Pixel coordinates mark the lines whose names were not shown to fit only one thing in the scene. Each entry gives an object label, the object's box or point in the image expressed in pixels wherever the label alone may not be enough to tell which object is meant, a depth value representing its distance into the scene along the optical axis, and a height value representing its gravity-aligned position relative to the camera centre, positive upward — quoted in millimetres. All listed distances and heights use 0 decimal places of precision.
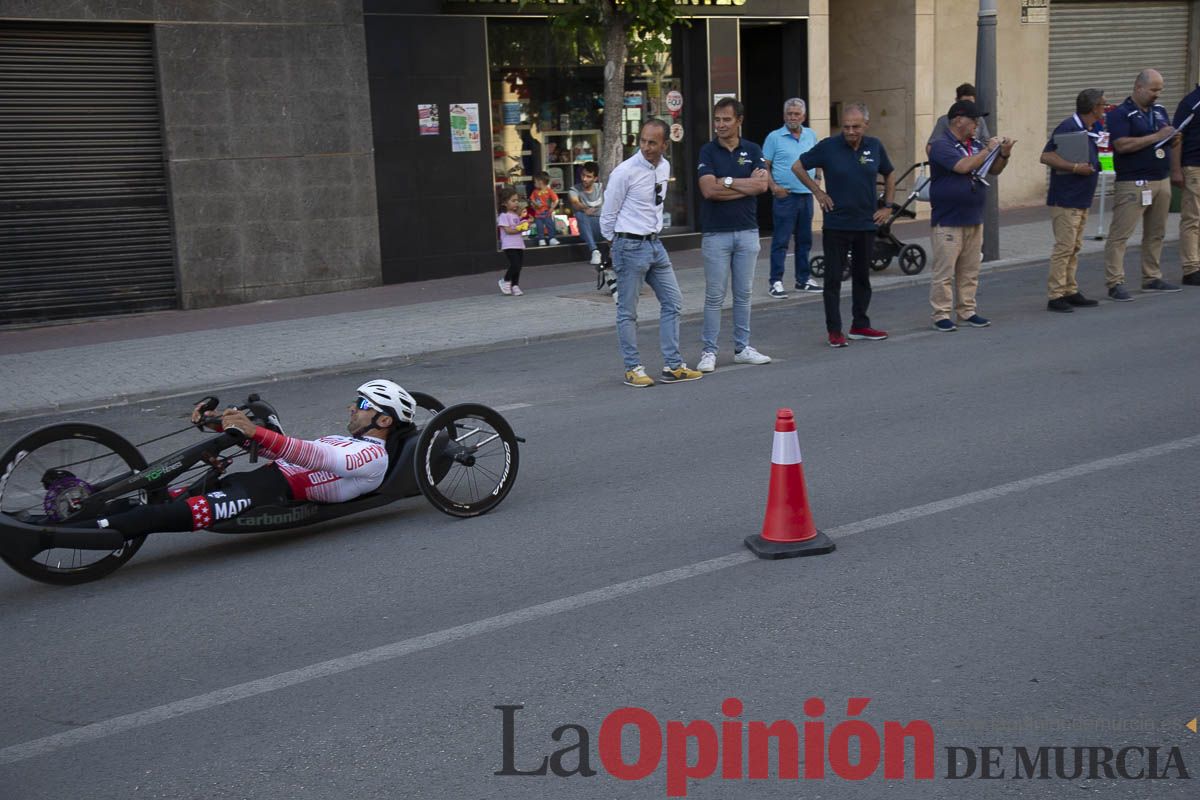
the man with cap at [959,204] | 11055 -504
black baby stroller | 15031 -1224
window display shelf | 18891 +136
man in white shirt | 9867 -656
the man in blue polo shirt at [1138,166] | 12359 -269
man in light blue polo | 14336 -536
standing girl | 15453 -892
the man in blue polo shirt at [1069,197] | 11859 -507
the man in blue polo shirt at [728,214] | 10055 -455
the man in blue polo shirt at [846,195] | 11047 -375
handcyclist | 5965 -1442
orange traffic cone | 5867 -1635
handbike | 5863 -1449
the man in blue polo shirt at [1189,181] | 12984 -447
